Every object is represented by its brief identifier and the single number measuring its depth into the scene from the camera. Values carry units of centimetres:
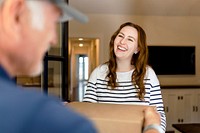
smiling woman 141
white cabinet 515
